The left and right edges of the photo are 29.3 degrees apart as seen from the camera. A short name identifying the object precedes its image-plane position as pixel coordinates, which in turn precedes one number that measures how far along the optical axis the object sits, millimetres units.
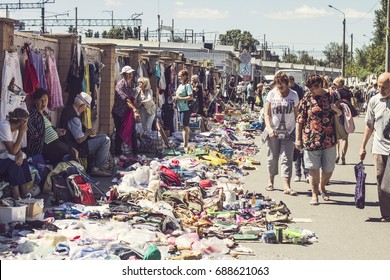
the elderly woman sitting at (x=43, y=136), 11383
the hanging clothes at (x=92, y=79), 15414
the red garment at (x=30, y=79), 11695
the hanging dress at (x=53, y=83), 12906
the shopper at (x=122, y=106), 15859
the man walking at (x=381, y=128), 10133
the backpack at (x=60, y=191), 10508
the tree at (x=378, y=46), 54156
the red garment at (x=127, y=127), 15867
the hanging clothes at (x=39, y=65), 12176
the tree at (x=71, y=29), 84525
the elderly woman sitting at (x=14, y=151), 9891
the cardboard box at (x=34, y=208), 9195
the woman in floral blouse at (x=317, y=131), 11492
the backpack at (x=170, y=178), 12617
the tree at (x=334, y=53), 168750
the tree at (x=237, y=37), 151250
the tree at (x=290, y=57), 170375
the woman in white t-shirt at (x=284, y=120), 12344
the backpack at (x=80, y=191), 10523
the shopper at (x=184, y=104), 18219
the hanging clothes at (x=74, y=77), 13914
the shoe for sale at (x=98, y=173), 13344
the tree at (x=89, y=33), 90512
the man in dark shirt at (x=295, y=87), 13789
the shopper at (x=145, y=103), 16984
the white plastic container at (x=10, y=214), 8852
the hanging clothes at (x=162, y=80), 21734
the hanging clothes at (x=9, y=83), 10836
